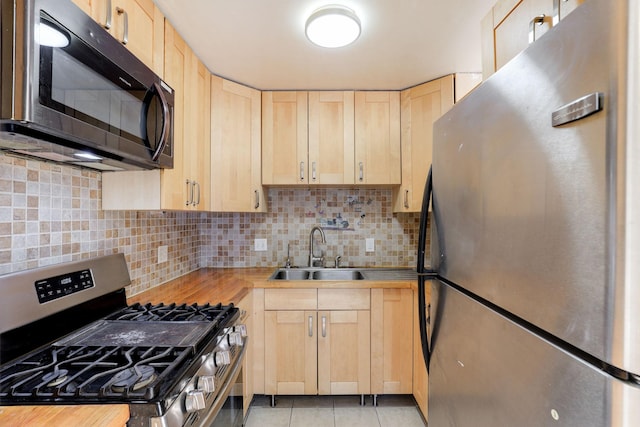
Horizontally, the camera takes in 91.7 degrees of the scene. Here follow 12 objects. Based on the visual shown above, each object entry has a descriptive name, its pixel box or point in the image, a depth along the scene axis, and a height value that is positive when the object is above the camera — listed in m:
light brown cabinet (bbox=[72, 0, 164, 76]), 1.01 +0.71
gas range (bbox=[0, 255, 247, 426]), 0.75 -0.42
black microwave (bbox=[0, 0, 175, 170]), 0.66 +0.33
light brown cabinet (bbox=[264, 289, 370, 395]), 2.06 -0.83
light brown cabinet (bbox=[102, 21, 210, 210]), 1.39 +0.30
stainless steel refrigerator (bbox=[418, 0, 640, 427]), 0.45 -0.03
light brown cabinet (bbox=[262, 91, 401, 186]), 2.28 +0.57
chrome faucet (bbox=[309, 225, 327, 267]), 2.54 -0.33
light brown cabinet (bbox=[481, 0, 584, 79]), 0.82 +0.60
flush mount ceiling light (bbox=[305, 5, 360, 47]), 1.39 +0.89
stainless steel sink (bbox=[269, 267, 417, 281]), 2.46 -0.45
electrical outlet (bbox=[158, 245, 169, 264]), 1.92 -0.24
